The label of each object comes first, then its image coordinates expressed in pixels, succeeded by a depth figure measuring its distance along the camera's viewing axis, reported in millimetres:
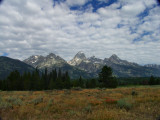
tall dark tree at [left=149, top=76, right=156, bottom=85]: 75206
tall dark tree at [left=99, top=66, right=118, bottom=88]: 46688
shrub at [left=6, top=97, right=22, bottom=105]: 11430
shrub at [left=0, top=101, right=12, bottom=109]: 9641
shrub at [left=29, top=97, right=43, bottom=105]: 11764
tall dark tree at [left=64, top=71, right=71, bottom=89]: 81750
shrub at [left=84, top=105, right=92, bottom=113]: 8516
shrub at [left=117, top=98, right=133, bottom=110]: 8823
